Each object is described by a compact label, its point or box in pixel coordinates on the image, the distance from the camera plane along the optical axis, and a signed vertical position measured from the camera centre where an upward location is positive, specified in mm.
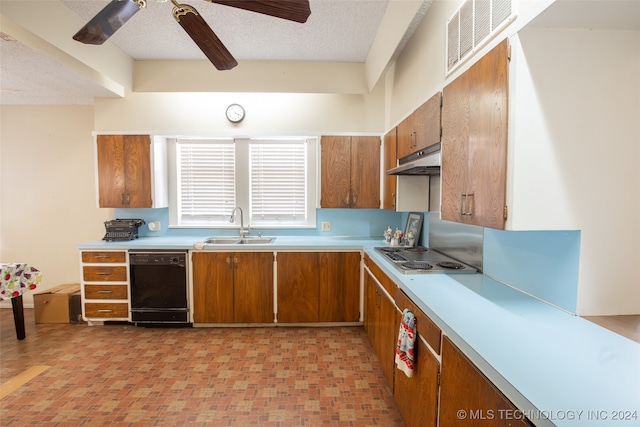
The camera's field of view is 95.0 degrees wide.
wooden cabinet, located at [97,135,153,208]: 3352 +393
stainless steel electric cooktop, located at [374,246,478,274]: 1979 -475
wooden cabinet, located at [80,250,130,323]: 3133 -932
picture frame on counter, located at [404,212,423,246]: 3029 -294
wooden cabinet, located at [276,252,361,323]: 3168 -943
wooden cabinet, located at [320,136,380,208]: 3412 +324
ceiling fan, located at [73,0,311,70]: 1478 +1001
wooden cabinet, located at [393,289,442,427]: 1367 -900
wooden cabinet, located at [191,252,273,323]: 3154 -964
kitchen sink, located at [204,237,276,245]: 3429 -496
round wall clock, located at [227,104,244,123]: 3490 +1022
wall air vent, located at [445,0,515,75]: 1293 +862
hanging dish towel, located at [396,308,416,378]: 1571 -784
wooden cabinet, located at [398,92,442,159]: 1925 +539
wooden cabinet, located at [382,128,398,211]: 2916 +339
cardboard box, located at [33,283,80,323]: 3270 -1213
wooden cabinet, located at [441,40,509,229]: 1287 +289
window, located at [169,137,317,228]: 3674 +223
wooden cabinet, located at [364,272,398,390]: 2039 -989
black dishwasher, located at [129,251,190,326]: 3121 -947
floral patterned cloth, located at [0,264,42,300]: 2797 -796
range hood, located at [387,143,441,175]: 1958 +264
